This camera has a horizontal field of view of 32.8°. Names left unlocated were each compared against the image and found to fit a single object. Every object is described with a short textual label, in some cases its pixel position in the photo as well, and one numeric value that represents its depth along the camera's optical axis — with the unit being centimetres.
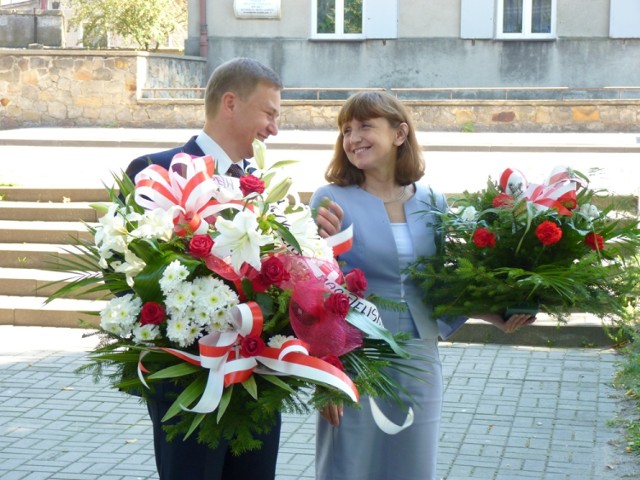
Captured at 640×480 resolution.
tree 2808
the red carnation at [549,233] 350
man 342
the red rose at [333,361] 284
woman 374
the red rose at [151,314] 276
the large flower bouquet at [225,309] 275
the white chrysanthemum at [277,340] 281
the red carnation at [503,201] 375
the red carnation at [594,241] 363
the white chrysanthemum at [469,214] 376
